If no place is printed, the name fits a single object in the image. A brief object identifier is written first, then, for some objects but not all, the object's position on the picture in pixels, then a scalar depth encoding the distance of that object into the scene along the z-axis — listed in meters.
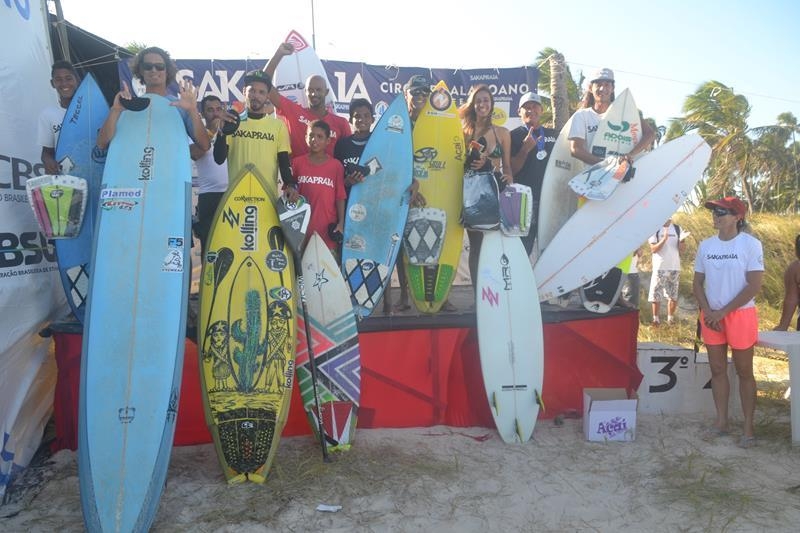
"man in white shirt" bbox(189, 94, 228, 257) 3.45
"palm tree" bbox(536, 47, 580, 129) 12.45
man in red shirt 3.63
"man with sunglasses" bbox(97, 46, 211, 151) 2.87
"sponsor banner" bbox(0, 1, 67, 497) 2.83
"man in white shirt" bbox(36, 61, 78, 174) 3.22
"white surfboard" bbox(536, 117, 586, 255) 4.09
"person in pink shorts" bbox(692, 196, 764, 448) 3.13
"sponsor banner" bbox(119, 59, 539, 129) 5.97
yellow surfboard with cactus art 2.74
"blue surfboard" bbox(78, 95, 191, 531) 2.35
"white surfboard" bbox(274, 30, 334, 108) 4.81
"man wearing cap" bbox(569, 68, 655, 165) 3.91
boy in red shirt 3.33
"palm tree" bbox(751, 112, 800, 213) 13.20
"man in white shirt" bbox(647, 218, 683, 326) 6.11
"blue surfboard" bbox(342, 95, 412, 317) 3.56
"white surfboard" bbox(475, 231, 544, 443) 3.28
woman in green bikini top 3.68
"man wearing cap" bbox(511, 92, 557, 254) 4.05
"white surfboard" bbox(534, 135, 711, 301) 3.83
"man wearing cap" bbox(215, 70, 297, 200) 3.22
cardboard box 3.21
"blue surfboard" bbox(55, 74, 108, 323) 3.17
